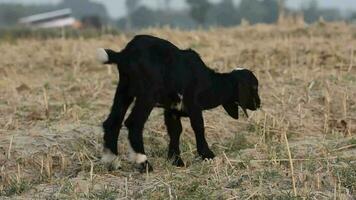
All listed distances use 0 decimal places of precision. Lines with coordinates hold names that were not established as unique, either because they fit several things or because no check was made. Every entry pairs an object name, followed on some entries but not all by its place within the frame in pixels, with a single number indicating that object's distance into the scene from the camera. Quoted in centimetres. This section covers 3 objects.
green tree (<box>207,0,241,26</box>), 6941
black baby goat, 598
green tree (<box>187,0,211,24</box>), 6762
